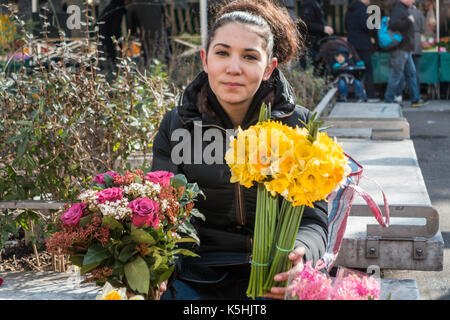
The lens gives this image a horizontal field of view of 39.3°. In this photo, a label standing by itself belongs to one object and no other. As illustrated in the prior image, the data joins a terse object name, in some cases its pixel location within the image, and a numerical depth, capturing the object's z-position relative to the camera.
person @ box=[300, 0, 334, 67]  11.75
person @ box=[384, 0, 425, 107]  11.23
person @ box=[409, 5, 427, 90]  11.72
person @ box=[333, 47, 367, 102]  11.34
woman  2.39
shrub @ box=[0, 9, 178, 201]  3.70
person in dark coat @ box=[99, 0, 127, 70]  9.66
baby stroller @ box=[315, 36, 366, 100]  11.42
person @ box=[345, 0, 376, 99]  11.69
